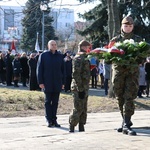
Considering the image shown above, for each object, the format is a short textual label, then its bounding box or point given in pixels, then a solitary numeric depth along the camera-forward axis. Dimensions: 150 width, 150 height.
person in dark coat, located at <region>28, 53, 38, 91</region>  18.31
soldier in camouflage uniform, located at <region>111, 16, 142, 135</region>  7.66
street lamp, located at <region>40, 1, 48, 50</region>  15.31
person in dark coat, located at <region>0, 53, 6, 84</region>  21.99
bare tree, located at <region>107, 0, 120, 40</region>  14.78
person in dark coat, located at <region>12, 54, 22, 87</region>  21.11
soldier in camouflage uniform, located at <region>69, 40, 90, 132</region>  8.11
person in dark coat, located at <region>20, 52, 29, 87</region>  21.36
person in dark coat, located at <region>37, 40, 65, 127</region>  9.18
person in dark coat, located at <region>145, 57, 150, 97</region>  18.47
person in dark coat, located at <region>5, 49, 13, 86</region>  21.72
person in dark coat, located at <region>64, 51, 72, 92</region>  18.77
